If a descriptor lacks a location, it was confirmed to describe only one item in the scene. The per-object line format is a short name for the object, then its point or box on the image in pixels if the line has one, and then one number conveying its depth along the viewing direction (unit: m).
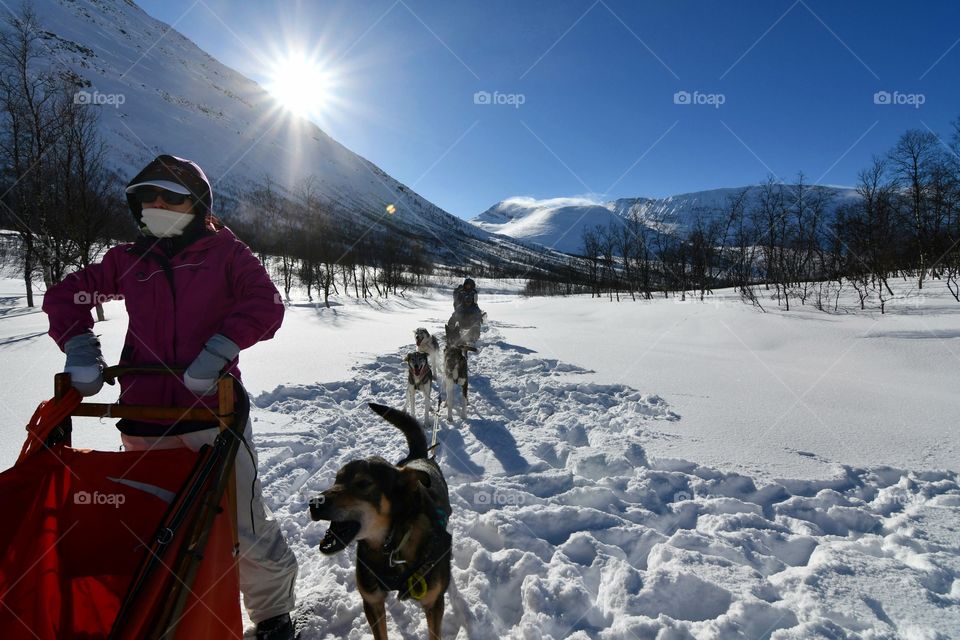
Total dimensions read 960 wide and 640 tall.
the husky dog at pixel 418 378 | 6.20
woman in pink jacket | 2.06
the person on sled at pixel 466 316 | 10.98
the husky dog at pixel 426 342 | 7.01
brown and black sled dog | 2.20
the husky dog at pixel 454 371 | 6.55
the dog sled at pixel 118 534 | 1.33
